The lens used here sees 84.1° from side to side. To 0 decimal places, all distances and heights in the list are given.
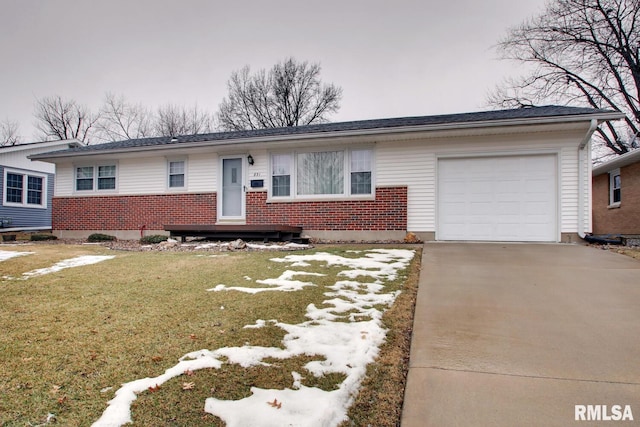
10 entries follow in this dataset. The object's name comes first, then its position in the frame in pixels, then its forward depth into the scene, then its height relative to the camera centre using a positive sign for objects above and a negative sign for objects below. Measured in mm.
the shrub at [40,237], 11703 -825
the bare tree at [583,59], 17719 +8560
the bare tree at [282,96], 27766 +9439
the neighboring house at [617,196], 13180 +917
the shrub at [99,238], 11094 -777
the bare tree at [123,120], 33125 +8802
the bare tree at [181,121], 32312 +8602
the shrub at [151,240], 10039 -745
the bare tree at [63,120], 32969 +8864
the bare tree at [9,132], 34719 +7878
